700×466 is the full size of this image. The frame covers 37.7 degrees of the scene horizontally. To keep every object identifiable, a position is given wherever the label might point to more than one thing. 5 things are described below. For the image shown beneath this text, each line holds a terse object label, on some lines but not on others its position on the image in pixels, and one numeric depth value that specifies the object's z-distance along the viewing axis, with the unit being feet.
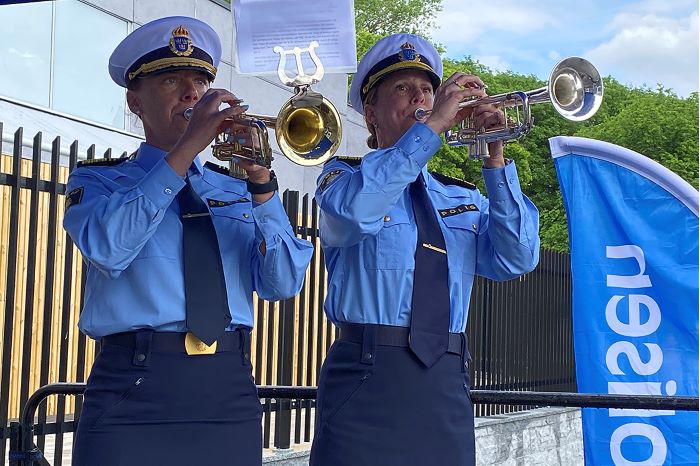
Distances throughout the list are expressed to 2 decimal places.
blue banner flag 15.64
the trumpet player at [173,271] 8.50
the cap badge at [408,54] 10.14
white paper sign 9.98
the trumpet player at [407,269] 9.00
